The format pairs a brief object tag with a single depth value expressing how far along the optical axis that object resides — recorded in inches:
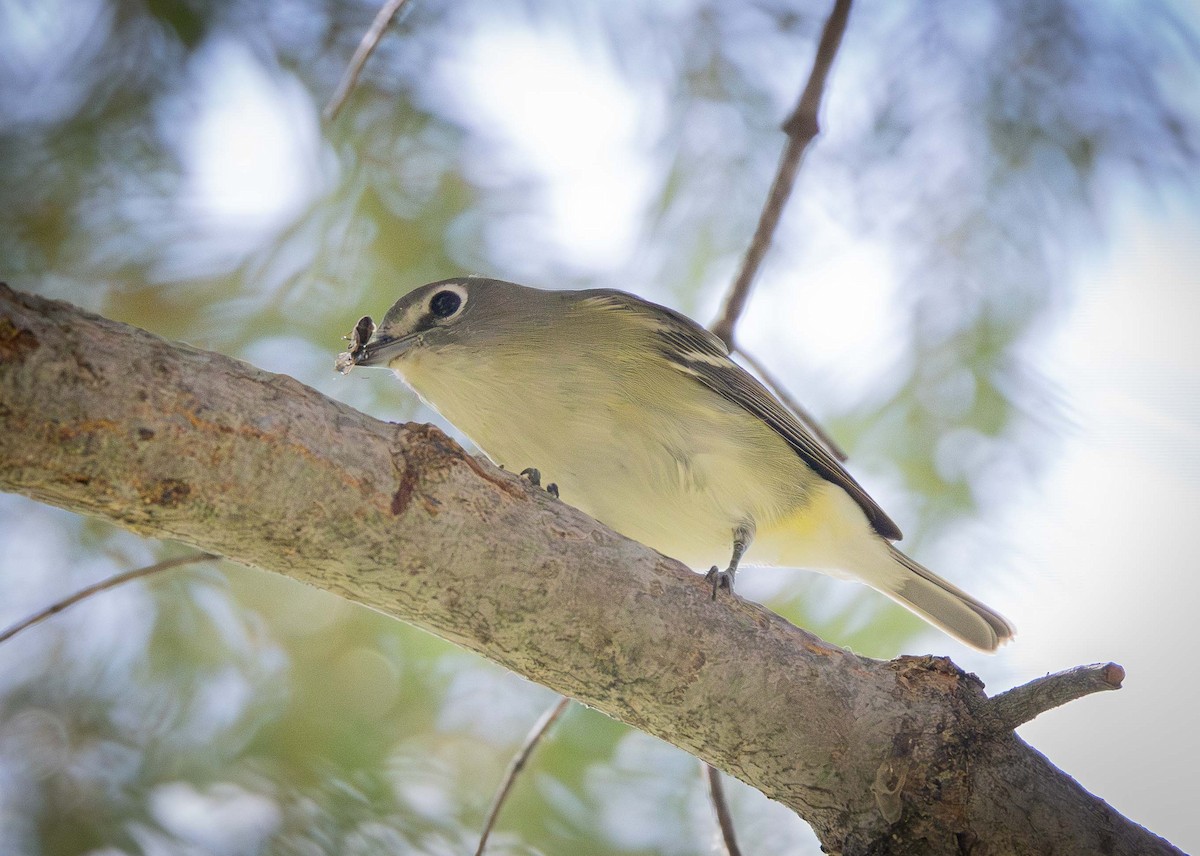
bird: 226.5
